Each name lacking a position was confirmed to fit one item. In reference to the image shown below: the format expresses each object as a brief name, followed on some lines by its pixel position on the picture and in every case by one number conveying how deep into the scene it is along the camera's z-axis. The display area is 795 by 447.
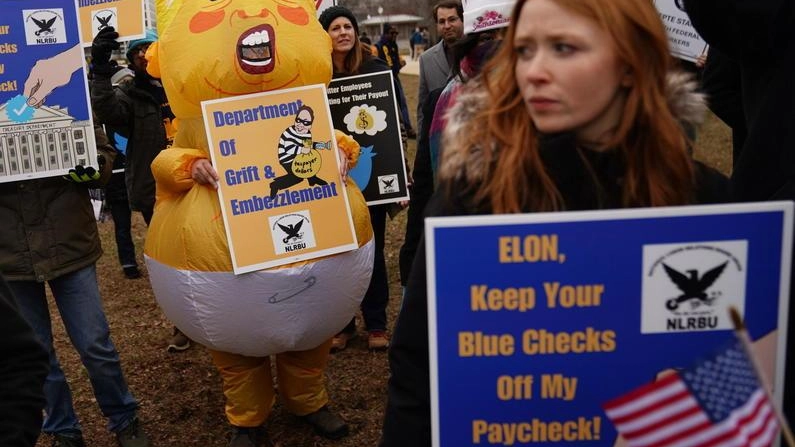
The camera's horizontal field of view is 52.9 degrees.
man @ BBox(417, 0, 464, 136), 5.40
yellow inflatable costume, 3.38
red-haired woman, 1.58
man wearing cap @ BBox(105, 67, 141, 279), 6.34
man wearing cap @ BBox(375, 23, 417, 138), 7.28
